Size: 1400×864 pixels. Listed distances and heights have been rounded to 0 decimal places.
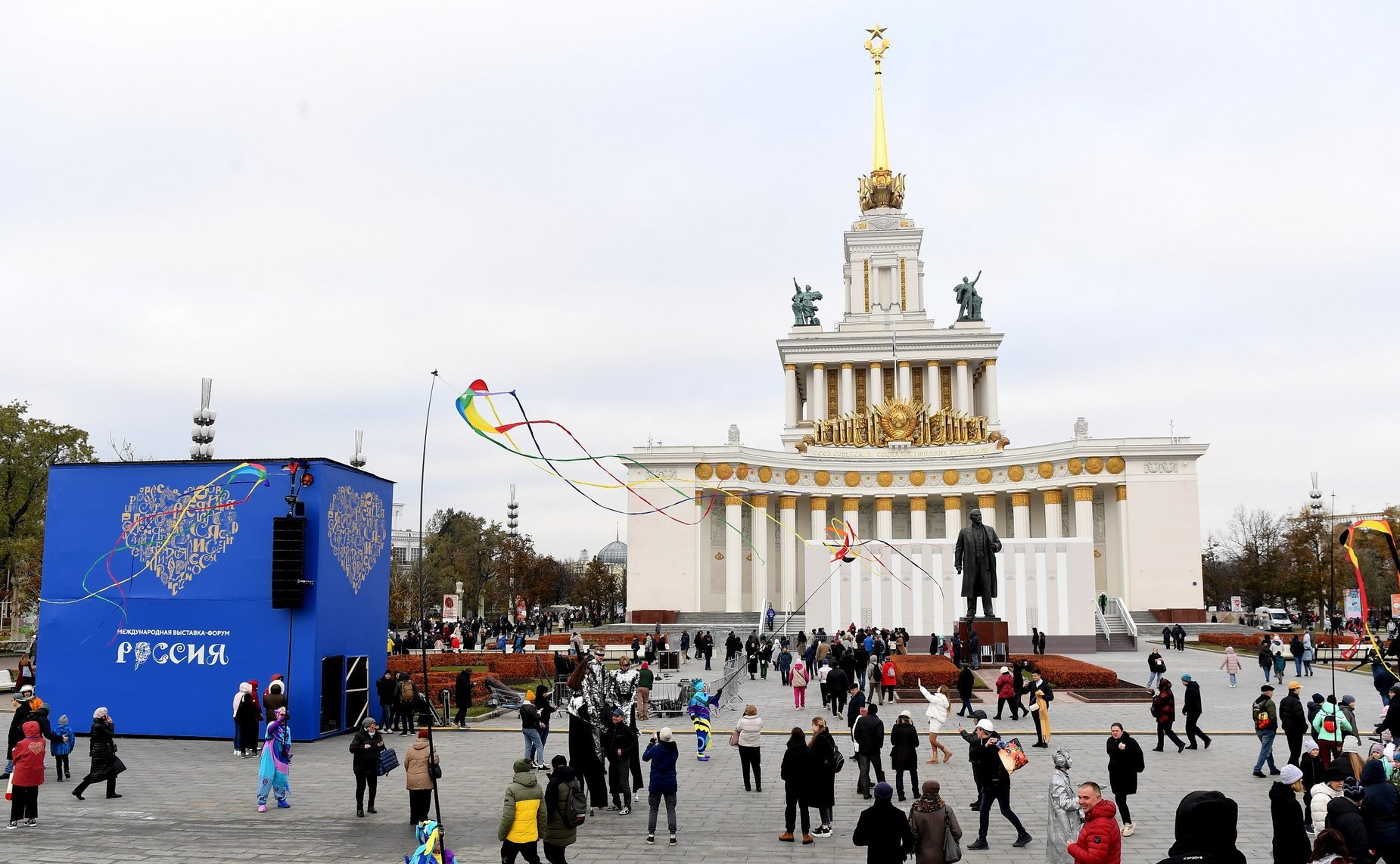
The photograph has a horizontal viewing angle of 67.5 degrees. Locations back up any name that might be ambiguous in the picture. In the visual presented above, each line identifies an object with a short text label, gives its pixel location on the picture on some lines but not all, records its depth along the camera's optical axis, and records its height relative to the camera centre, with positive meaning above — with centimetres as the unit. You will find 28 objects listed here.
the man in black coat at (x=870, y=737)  1392 -222
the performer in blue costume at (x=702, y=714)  1727 -266
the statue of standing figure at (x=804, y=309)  7931 +1968
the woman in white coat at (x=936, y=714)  1722 -238
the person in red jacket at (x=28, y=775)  1291 -253
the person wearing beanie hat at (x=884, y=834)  855 -215
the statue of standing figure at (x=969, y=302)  7731 +1963
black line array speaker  2022 +14
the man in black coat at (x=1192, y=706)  1744 -227
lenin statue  3234 +22
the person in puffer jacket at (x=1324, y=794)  891 -193
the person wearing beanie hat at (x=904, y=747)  1359 -230
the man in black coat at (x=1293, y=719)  1498 -212
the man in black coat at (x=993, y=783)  1146 -232
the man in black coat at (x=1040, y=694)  1822 -217
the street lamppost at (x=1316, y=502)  5896 +381
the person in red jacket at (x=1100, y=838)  758 -194
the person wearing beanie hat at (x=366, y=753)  1334 -233
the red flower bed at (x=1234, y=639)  4418 -303
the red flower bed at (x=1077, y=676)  2800 -286
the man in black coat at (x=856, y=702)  1638 -207
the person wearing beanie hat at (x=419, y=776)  1230 -243
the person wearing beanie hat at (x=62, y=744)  1580 -263
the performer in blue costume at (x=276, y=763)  1369 -253
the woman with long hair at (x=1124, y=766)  1182 -220
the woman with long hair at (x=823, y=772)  1184 -228
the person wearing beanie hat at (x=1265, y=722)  1495 -216
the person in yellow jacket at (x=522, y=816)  980 -229
